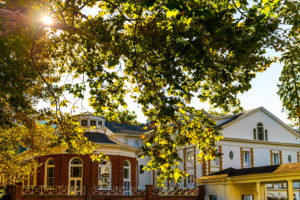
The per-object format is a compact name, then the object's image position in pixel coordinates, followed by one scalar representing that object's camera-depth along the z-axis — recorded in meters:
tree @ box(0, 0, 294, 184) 9.27
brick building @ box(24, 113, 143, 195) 28.06
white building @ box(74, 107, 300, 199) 36.59
